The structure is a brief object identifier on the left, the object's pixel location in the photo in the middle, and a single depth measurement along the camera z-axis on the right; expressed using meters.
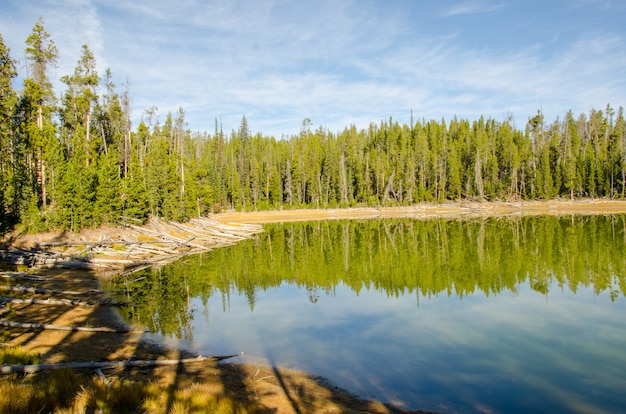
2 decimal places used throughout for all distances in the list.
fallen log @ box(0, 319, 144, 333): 14.23
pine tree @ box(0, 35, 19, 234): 34.56
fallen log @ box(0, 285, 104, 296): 19.64
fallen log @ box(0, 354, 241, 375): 9.67
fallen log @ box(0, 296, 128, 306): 17.66
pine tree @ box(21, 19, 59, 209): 40.41
